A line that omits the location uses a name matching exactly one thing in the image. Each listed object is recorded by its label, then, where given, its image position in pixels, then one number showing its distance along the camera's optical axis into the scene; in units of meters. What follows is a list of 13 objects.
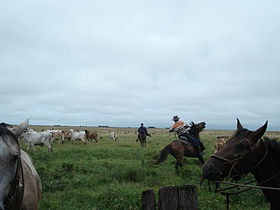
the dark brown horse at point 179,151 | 9.18
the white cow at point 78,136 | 24.03
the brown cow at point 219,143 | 11.97
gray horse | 1.98
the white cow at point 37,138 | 15.28
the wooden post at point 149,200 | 2.10
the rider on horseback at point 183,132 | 9.65
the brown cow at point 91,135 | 25.34
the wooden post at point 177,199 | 2.01
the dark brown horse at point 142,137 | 19.22
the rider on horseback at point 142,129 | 20.21
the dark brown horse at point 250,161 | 2.71
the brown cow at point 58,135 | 22.68
